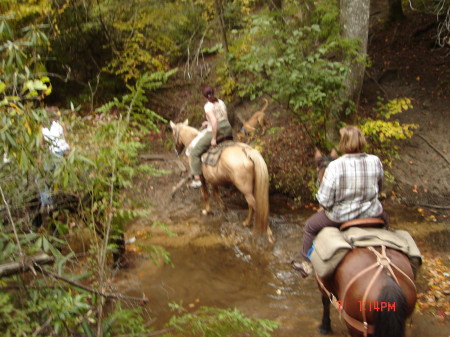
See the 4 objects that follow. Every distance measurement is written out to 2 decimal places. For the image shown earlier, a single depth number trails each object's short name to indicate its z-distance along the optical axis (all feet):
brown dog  29.78
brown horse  8.34
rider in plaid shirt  11.06
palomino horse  18.93
